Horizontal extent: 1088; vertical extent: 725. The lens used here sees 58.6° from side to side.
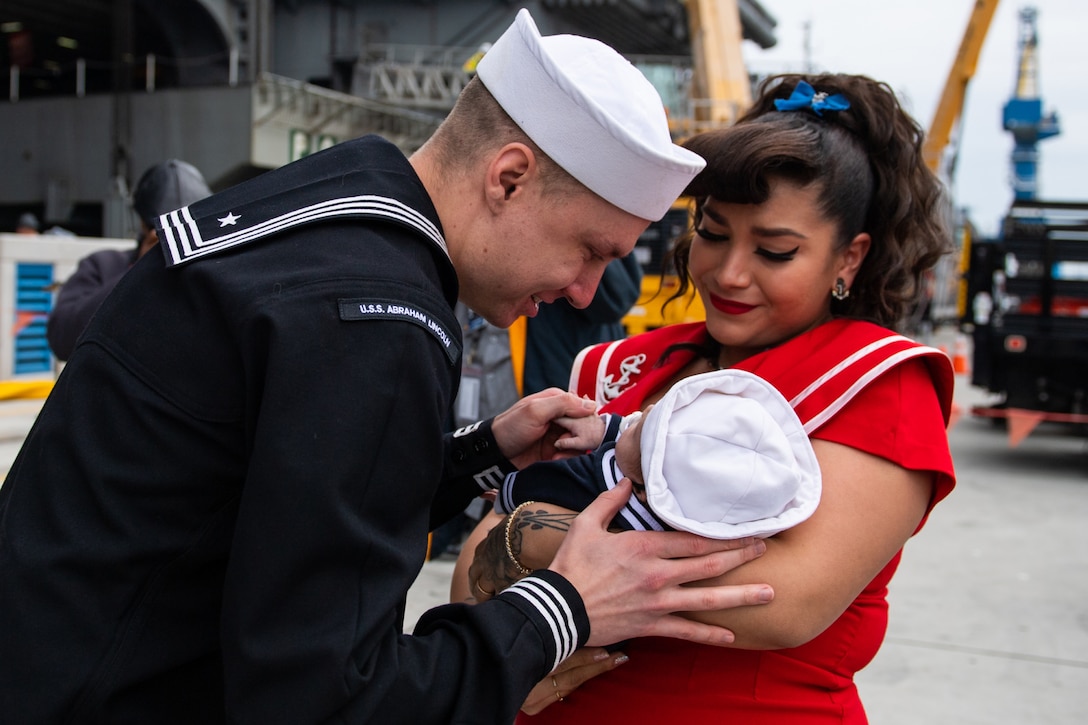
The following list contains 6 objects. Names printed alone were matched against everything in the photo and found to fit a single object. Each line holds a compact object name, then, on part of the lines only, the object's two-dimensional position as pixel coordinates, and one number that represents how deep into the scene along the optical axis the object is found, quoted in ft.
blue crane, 150.20
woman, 5.02
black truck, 29.35
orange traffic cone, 55.47
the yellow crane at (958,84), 70.90
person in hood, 13.76
